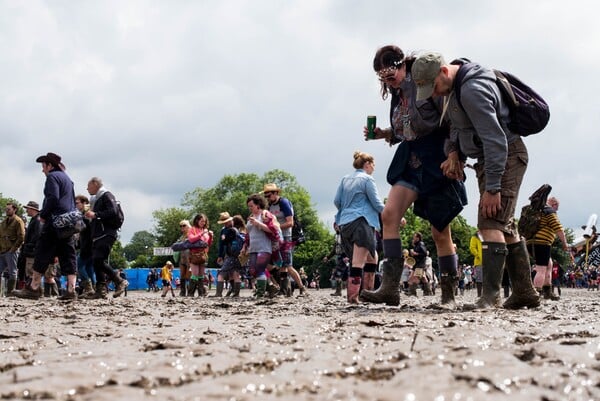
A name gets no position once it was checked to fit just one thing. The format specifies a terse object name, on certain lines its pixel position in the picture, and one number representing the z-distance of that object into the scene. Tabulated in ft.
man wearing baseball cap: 16.33
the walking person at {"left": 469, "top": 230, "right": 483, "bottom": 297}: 45.92
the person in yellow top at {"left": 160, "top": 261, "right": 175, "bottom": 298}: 63.52
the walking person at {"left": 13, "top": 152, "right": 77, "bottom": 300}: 30.91
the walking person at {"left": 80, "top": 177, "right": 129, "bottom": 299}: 32.96
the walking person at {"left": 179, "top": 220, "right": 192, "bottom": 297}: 46.28
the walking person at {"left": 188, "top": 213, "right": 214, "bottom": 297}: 42.27
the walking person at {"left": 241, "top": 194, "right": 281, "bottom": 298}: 32.37
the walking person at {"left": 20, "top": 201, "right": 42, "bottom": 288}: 43.70
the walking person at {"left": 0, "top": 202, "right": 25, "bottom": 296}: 43.50
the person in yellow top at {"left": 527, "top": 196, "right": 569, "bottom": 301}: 29.86
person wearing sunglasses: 18.75
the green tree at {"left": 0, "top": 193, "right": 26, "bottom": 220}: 271.86
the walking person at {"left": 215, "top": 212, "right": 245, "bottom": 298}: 41.29
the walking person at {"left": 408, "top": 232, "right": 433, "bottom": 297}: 46.97
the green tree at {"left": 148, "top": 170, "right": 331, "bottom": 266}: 270.46
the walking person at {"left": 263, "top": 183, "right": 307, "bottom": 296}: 36.76
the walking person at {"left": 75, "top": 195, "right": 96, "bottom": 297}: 36.55
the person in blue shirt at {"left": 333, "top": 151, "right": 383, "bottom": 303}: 24.32
